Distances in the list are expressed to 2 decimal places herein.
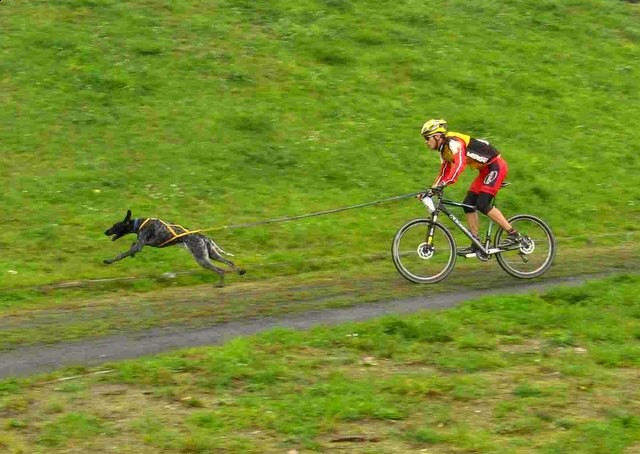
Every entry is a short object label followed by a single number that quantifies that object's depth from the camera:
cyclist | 12.99
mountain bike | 13.28
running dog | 12.96
